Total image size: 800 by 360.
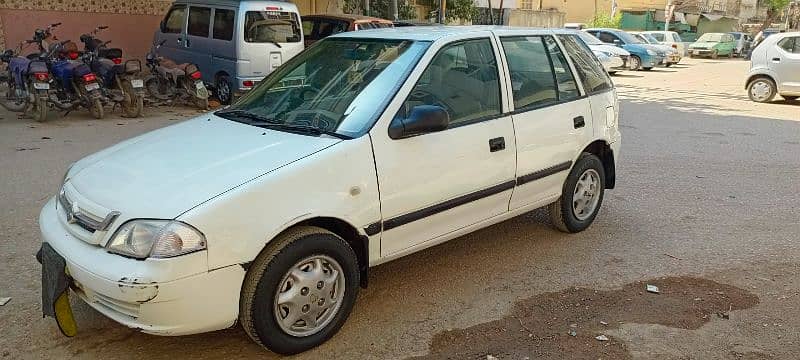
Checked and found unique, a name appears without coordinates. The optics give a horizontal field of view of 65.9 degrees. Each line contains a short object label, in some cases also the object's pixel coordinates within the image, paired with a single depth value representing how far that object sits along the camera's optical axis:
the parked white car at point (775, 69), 13.13
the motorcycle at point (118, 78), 9.63
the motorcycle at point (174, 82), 10.52
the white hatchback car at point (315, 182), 2.71
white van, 10.53
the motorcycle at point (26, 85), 8.85
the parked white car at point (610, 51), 21.23
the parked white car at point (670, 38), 28.02
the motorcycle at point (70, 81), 9.16
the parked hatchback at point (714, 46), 32.94
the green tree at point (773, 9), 48.78
